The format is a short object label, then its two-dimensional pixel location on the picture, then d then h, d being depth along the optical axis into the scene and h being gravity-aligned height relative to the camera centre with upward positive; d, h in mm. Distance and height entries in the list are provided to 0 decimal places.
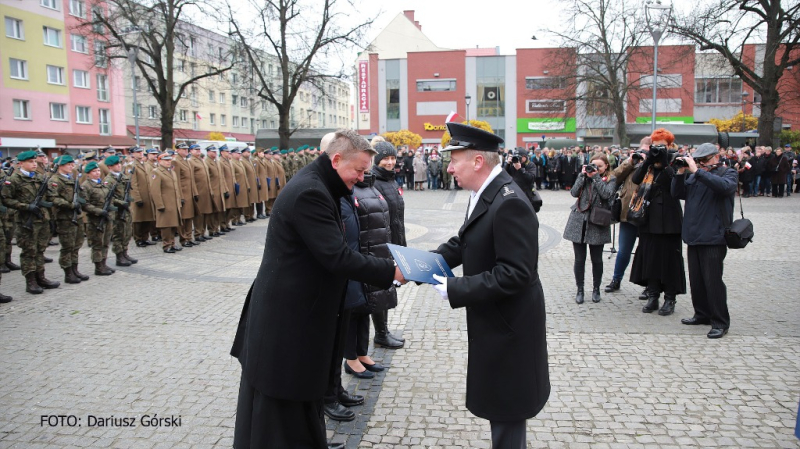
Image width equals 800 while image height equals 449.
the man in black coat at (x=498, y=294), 2703 -629
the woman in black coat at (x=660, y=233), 6617 -857
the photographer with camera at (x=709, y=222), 5879 -663
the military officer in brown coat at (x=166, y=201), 11820 -675
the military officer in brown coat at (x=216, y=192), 13680 -591
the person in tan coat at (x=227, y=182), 14686 -385
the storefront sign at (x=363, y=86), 57938 +8102
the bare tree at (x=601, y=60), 34562 +6469
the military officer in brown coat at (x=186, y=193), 12570 -558
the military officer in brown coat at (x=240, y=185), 15328 -478
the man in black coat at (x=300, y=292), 2879 -657
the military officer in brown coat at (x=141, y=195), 12047 -550
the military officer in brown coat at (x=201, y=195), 13156 -633
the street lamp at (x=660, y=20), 26391 +6668
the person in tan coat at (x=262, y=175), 17156 -265
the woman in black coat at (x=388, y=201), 5496 -360
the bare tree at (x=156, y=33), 28391 +7083
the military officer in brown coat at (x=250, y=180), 16141 -384
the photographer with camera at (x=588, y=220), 7250 -736
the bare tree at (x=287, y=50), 30766 +6484
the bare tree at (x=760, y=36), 24797 +5561
